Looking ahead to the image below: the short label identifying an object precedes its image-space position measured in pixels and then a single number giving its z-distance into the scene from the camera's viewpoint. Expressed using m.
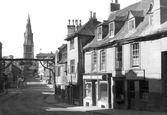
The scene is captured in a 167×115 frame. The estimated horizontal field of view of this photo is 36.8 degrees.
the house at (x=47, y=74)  104.62
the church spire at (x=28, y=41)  191.25
